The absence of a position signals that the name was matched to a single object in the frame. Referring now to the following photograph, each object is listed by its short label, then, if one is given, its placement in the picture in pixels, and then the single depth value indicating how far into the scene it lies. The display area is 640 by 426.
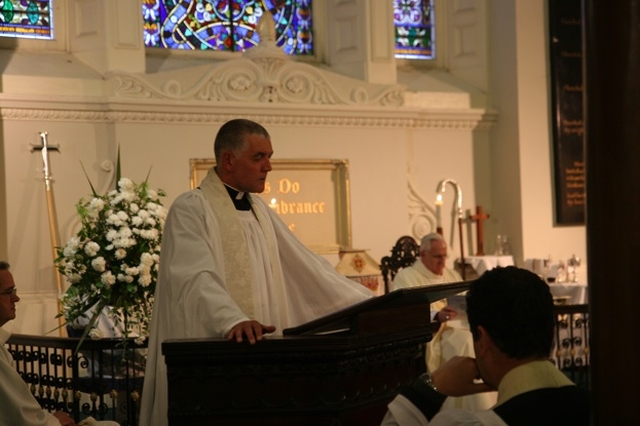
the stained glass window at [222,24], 17.57
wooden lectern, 4.92
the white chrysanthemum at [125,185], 9.84
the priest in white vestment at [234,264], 5.85
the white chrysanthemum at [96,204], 9.69
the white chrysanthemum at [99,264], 9.24
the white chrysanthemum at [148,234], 9.54
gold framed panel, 16.69
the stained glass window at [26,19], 16.35
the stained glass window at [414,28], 19.77
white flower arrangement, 9.36
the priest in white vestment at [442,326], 12.10
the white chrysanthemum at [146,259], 9.35
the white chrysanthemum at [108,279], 9.27
